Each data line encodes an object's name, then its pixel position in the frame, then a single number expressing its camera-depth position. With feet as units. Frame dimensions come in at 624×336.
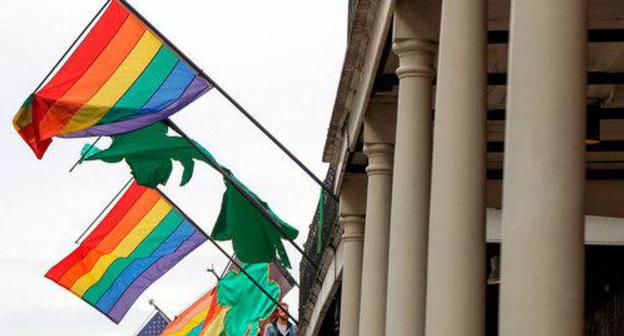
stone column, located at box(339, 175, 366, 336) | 76.89
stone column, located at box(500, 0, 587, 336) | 28.19
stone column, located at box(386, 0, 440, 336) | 48.91
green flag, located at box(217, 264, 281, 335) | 124.16
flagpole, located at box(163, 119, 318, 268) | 83.87
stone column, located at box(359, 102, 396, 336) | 61.93
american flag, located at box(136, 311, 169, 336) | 189.98
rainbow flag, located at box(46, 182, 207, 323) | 108.06
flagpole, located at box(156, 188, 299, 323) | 105.29
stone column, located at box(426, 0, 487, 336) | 38.47
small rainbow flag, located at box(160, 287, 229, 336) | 129.29
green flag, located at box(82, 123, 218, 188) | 82.79
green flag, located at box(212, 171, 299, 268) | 88.12
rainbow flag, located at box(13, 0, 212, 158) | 74.59
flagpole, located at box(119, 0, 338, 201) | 77.30
